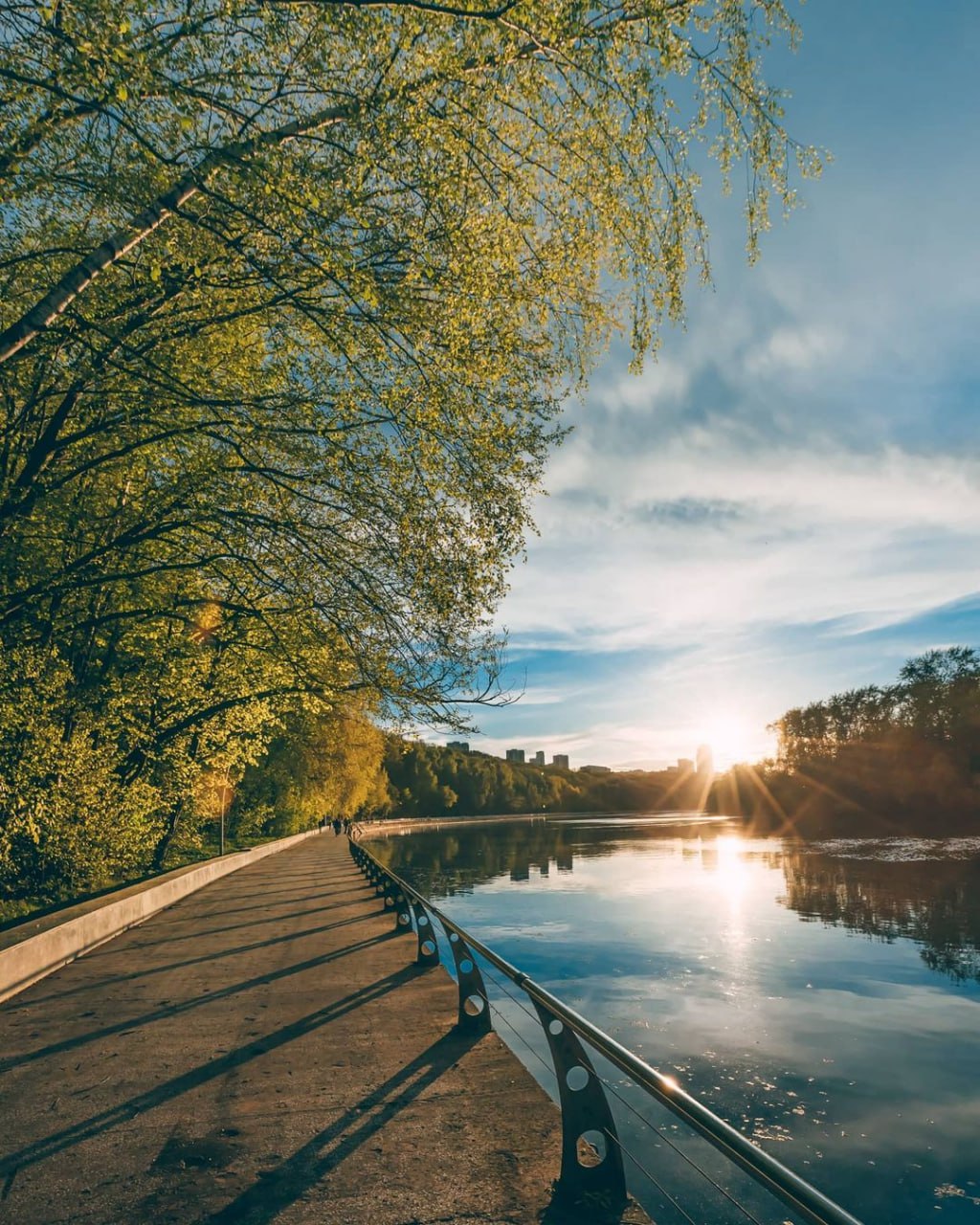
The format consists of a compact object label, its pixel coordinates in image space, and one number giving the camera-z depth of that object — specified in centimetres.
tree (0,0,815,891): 711
